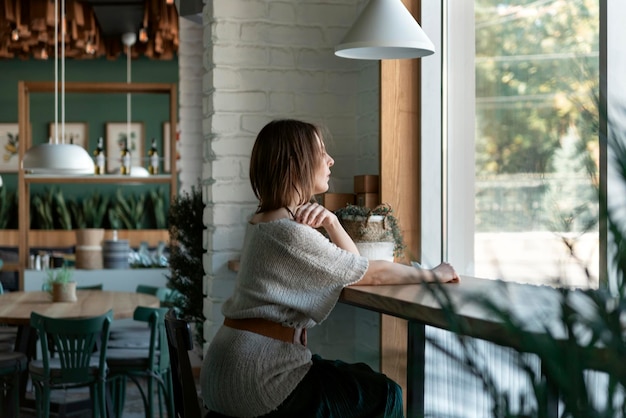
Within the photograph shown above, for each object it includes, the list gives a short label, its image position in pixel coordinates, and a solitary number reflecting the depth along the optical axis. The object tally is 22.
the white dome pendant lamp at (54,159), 5.71
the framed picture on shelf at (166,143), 13.02
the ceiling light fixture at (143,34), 9.25
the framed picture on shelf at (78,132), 12.98
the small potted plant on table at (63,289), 5.61
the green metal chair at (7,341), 5.75
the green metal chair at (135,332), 5.72
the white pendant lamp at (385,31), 2.61
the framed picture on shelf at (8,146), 13.01
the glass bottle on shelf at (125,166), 8.45
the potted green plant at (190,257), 4.22
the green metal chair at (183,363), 2.19
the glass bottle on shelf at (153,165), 8.58
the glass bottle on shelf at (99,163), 8.32
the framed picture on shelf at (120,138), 13.02
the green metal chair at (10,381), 4.98
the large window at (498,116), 2.57
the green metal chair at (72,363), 4.52
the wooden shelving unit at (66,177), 7.83
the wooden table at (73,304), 5.10
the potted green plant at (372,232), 2.78
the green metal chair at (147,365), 4.93
